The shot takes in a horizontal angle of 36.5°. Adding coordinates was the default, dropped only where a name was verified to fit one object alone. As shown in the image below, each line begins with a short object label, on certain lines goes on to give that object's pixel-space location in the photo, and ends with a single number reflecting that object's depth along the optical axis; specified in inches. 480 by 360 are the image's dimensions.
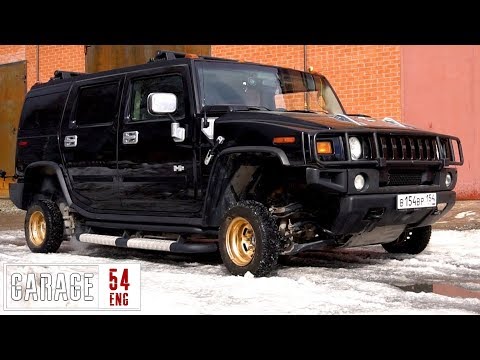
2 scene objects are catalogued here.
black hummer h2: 227.5
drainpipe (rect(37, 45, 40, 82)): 657.8
